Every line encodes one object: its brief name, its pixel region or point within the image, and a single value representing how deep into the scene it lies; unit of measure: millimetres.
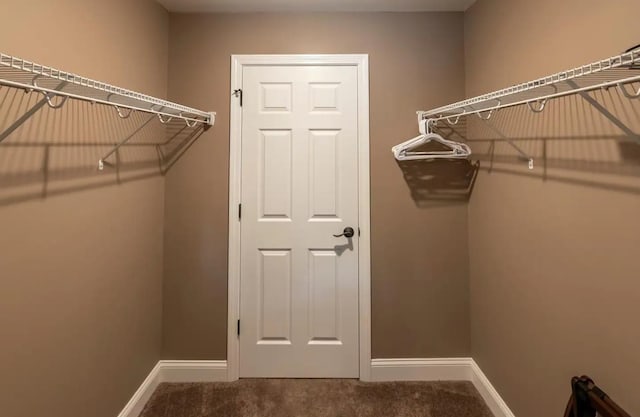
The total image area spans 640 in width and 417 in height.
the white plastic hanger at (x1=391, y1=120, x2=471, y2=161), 2150
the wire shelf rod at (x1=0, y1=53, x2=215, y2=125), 869
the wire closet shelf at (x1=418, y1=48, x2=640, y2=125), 851
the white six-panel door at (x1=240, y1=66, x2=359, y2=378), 2322
